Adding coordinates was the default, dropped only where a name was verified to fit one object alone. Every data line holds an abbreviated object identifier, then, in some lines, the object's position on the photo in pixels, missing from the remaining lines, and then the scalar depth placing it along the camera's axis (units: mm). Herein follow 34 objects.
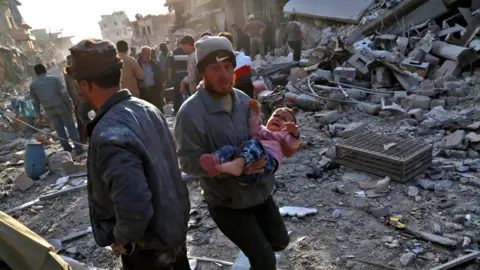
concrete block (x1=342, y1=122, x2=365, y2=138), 5986
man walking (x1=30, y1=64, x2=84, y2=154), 6785
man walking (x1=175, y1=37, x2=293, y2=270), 2125
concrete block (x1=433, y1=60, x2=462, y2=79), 8188
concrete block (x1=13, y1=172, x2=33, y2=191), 6164
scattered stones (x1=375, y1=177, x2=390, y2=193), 4359
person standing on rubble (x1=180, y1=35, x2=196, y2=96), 5289
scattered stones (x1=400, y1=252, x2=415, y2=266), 3178
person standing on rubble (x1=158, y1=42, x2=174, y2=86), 10005
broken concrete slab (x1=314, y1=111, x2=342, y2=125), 6902
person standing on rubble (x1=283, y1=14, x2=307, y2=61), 11555
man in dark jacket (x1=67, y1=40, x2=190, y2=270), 1585
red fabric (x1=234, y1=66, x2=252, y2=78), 5273
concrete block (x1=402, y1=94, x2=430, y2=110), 6953
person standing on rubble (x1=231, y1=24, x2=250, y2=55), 15086
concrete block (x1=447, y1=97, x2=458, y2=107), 7039
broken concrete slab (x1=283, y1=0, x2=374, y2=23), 12719
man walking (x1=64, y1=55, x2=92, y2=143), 6836
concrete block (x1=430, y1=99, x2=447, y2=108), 6938
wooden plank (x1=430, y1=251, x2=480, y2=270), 3014
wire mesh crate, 4480
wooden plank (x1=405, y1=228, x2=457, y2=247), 3312
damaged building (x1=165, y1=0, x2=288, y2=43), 19781
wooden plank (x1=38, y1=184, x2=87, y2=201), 5561
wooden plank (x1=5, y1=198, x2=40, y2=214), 5273
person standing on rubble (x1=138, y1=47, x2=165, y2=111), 7645
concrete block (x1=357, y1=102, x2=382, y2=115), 7113
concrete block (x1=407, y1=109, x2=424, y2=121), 6555
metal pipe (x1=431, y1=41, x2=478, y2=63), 7992
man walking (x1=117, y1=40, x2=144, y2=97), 6344
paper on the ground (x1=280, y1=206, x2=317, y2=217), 4125
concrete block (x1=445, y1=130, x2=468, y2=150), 5176
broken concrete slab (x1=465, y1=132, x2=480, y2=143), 5147
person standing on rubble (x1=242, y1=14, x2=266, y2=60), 13834
